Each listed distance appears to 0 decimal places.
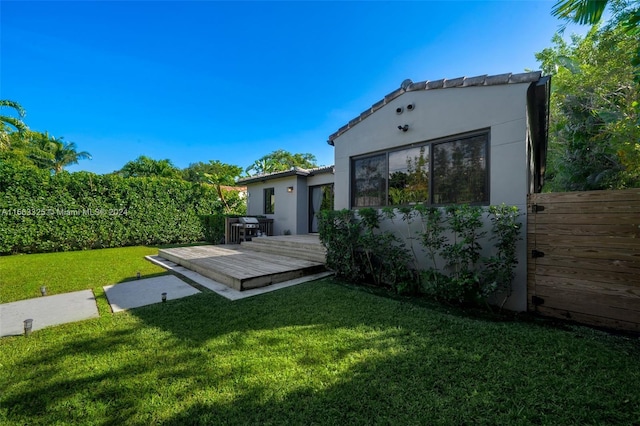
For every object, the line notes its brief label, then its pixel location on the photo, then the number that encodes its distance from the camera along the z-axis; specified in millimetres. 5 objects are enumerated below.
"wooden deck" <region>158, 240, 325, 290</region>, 5277
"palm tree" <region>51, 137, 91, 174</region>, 21672
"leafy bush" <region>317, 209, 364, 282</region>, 5719
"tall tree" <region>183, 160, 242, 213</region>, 15395
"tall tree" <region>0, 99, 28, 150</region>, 10655
